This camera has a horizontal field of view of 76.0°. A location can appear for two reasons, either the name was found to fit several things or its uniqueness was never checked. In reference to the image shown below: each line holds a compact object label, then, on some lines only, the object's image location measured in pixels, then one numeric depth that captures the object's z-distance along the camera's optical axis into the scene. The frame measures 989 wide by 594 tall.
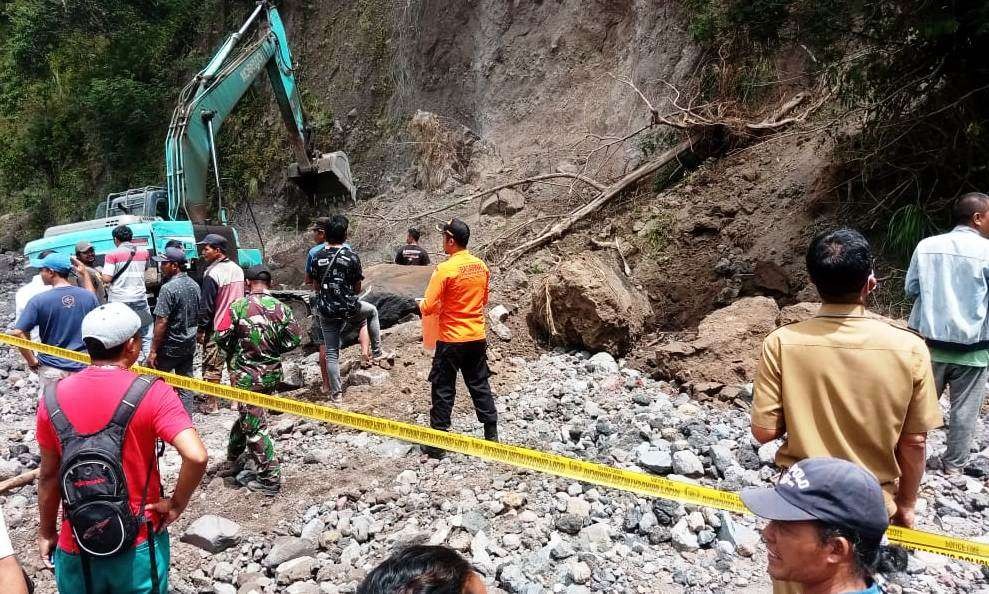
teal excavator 9.22
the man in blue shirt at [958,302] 3.32
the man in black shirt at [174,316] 5.46
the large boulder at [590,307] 6.43
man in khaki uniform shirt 1.93
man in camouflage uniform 4.38
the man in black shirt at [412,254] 9.51
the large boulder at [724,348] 5.44
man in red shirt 2.15
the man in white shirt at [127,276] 6.54
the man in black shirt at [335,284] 5.57
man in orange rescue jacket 4.36
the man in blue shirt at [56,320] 4.70
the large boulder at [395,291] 8.17
